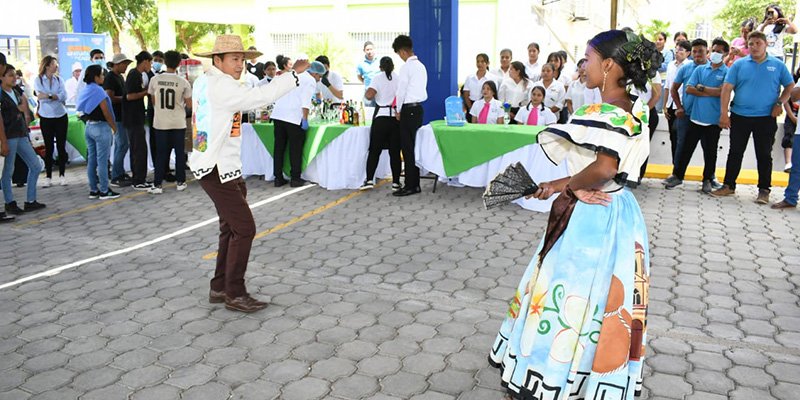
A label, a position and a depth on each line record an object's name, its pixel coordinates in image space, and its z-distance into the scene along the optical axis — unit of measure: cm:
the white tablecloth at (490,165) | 734
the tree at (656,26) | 3928
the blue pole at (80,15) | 1256
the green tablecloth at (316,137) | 866
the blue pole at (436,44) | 898
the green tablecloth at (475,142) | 751
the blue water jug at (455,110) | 813
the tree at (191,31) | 3503
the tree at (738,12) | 3709
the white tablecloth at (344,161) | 855
